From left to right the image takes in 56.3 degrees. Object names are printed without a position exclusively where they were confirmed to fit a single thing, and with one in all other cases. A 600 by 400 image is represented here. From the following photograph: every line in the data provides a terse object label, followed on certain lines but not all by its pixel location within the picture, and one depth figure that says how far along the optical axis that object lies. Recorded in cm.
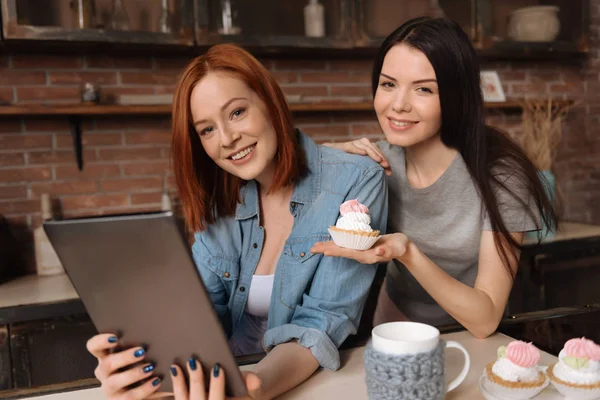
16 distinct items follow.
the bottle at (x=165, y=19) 237
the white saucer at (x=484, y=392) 83
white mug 72
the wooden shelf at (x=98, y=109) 226
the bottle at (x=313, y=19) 257
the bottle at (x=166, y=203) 256
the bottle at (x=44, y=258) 234
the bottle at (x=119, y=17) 230
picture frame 307
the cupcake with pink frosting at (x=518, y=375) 81
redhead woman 112
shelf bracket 245
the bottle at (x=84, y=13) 223
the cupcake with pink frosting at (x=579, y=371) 78
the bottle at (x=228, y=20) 244
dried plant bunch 280
